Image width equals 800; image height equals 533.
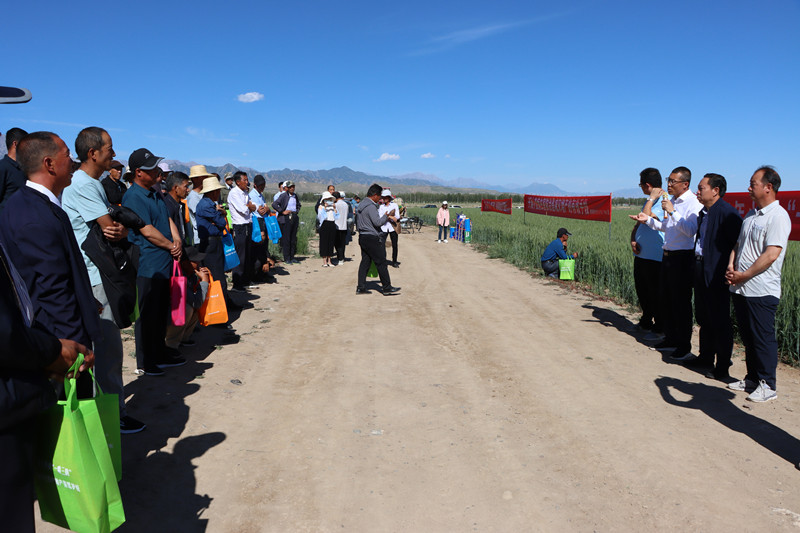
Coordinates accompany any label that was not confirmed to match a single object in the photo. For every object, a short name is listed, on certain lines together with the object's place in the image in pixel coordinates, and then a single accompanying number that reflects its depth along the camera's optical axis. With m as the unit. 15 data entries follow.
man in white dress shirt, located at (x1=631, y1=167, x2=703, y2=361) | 5.70
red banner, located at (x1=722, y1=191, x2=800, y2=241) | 8.78
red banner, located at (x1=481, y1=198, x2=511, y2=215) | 26.19
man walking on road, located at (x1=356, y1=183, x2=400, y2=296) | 8.90
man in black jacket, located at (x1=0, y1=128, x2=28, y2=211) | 4.39
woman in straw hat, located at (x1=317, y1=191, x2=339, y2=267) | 12.54
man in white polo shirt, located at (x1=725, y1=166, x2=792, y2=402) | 4.41
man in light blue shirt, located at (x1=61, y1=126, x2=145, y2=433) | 3.42
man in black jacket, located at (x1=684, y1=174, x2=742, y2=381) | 5.07
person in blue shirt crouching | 10.77
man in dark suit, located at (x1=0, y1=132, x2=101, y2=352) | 2.34
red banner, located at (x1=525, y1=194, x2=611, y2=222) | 14.88
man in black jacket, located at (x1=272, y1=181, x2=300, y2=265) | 12.36
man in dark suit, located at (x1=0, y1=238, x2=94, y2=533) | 1.64
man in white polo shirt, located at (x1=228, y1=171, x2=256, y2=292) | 8.90
